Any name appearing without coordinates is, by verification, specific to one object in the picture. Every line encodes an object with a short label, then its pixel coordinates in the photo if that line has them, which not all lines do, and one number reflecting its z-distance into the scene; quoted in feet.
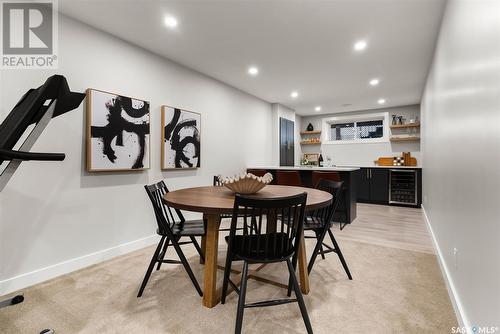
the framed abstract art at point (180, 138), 10.91
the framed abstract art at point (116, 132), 8.39
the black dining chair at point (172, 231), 6.11
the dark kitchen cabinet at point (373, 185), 19.35
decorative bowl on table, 6.35
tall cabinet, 20.93
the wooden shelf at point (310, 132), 24.47
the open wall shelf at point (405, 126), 19.67
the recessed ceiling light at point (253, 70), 12.63
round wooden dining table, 5.39
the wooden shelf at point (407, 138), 19.87
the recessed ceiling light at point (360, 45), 9.79
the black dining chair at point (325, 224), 6.86
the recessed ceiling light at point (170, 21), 8.18
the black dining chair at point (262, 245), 4.75
